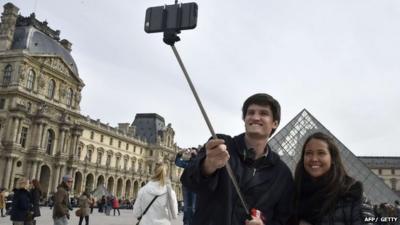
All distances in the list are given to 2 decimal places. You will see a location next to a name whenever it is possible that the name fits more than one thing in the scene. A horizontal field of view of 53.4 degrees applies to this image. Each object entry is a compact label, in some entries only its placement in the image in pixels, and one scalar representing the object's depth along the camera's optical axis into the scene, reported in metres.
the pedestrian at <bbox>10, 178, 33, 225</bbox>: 7.20
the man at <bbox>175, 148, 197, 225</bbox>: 5.41
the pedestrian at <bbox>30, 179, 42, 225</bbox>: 7.67
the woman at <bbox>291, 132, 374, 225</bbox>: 2.61
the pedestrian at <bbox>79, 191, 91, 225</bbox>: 12.15
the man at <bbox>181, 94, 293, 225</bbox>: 2.14
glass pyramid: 22.47
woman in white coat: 4.97
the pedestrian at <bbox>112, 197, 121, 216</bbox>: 25.17
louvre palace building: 38.81
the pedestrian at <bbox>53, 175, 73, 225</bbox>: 6.89
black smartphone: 1.80
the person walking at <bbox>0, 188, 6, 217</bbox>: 18.18
